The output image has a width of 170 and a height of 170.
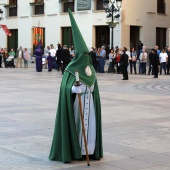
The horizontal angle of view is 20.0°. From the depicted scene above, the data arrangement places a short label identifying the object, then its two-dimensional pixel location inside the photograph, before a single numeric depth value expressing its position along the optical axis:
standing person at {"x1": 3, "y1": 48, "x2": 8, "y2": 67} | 37.84
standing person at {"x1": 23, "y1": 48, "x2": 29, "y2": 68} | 35.92
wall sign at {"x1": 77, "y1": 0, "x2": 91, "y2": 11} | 40.16
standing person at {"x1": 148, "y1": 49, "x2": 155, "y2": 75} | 26.69
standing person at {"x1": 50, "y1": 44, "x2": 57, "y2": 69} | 32.86
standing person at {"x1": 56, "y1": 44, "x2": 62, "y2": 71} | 30.08
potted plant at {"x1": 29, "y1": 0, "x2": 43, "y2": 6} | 44.00
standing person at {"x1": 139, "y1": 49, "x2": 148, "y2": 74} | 29.05
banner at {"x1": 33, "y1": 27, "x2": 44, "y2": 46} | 43.33
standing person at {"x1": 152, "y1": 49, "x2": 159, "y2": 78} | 25.67
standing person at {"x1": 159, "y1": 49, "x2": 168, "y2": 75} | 29.09
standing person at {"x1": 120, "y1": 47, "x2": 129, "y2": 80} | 23.59
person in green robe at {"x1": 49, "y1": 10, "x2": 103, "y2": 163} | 6.64
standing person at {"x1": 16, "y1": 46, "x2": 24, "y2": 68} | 36.28
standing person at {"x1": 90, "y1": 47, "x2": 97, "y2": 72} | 27.90
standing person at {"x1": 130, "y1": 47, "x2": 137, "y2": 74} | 29.44
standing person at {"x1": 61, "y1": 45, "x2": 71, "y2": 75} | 27.39
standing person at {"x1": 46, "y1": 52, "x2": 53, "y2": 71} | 31.15
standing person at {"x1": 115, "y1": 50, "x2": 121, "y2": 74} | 29.06
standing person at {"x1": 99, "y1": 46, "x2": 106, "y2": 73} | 29.91
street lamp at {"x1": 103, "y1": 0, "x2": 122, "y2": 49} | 31.47
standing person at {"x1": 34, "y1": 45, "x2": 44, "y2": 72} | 30.40
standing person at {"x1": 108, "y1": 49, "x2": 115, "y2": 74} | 29.67
